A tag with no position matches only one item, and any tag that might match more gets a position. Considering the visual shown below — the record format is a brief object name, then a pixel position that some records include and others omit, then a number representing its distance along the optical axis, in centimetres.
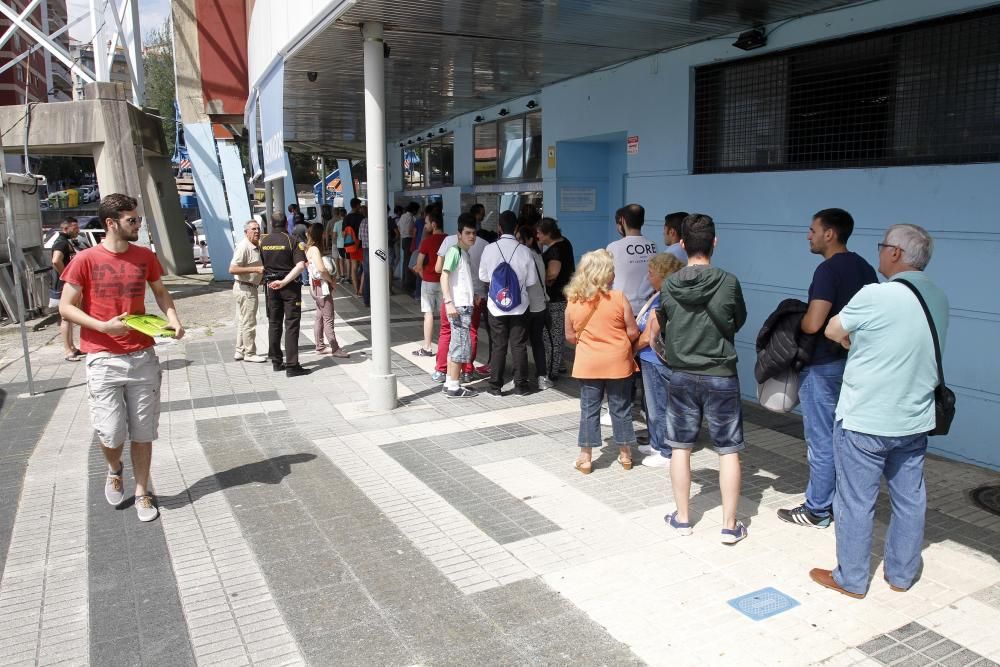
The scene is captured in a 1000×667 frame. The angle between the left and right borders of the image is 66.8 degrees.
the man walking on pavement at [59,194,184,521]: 455
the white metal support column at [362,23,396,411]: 677
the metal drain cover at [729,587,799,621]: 362
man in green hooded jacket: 422
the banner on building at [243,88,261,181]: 1256
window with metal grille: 552
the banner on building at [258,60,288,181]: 812
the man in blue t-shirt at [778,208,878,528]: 417
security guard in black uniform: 862
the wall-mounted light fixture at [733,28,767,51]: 696
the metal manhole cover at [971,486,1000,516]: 482
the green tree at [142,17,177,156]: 4994
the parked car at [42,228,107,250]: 1997
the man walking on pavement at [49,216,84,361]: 966
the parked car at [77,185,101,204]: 5780
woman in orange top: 515
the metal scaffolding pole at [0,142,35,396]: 800
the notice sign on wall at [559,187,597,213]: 1034
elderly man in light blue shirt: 348
